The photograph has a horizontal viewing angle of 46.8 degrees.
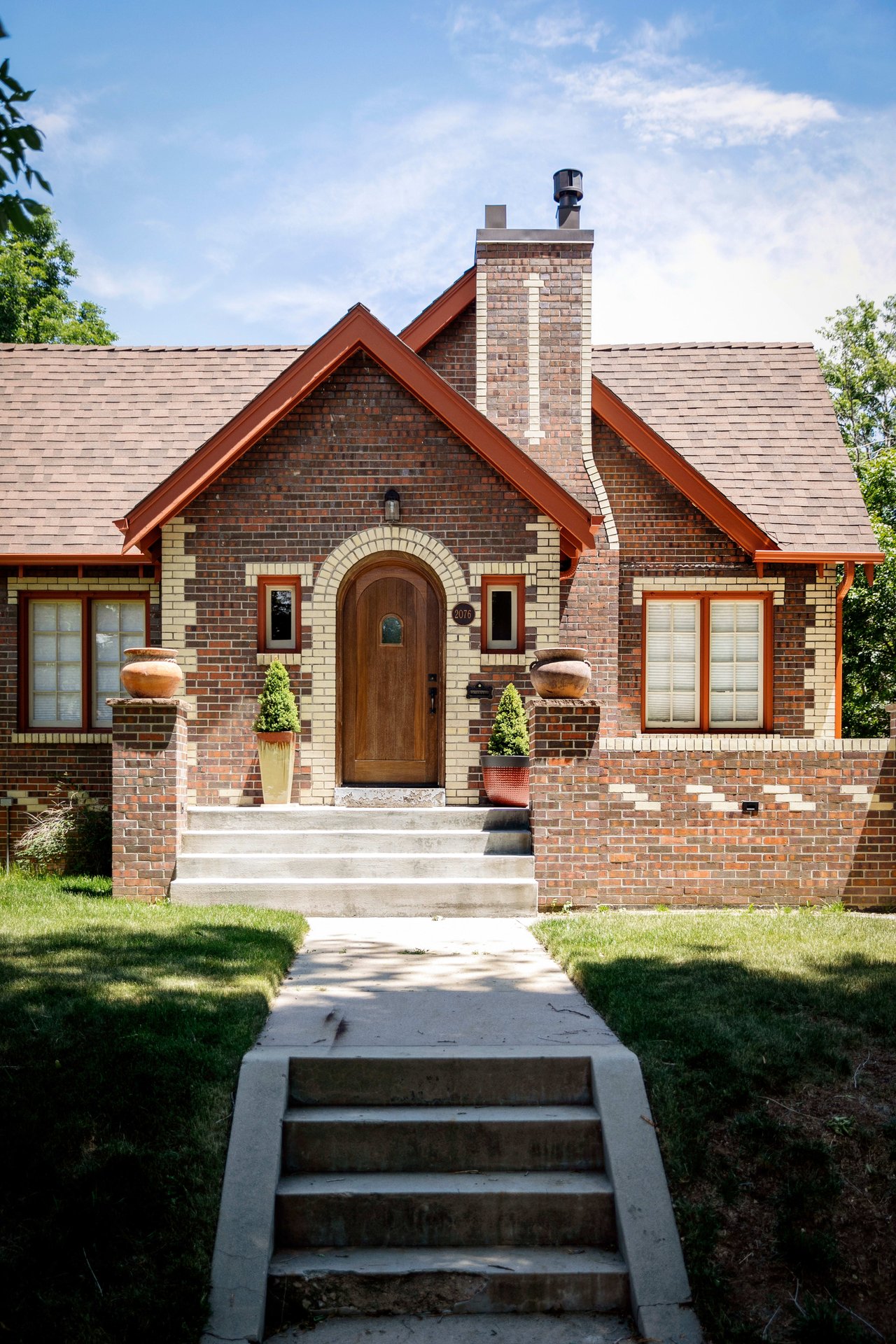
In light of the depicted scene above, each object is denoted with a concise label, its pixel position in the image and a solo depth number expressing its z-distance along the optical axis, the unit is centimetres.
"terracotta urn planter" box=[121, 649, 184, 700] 918
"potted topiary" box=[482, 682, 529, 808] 997
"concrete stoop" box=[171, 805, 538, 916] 881
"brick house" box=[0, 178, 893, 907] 960
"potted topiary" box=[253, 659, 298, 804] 1030
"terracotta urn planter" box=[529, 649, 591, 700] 909
